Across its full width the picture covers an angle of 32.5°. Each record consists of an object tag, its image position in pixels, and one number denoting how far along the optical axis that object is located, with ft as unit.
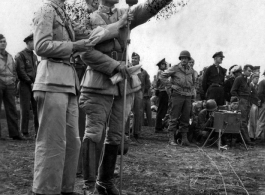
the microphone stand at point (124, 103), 15.15
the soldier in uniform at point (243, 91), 40.32
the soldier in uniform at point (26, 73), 33.77
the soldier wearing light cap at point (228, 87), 45.09
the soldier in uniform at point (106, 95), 15.90
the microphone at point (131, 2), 15.24
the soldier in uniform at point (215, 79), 40.73
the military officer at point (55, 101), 13.62
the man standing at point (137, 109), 38.40
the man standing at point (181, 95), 36.45
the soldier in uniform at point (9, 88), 33.81
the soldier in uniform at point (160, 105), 46.55
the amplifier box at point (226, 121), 34.86
